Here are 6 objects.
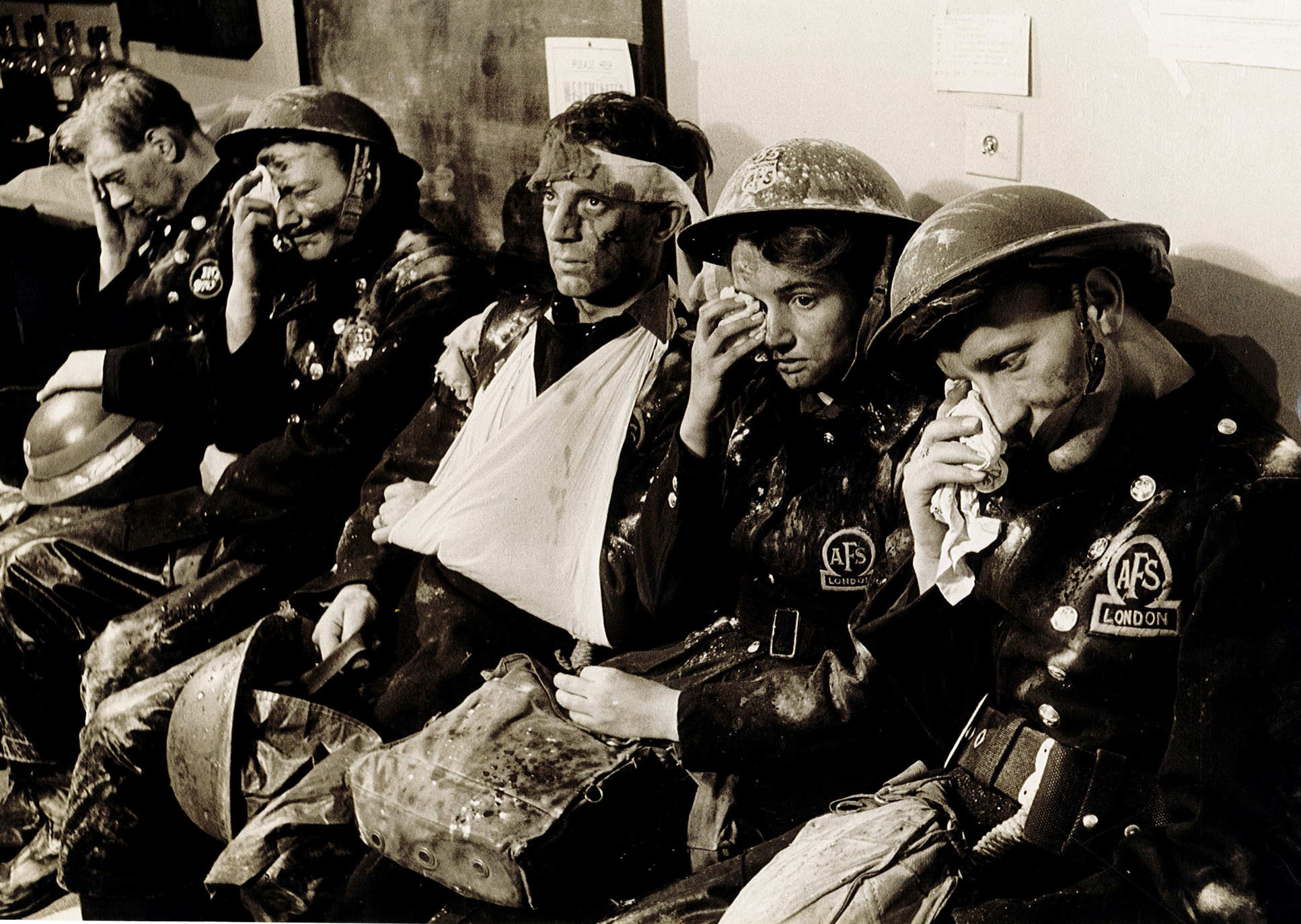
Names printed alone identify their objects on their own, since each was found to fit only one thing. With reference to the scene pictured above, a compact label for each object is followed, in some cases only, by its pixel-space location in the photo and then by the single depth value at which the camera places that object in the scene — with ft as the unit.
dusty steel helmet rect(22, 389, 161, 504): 10.52
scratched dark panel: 8.87
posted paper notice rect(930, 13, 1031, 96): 6.73
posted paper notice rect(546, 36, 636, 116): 8.45
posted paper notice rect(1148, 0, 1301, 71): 5.87
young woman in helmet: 6.95
